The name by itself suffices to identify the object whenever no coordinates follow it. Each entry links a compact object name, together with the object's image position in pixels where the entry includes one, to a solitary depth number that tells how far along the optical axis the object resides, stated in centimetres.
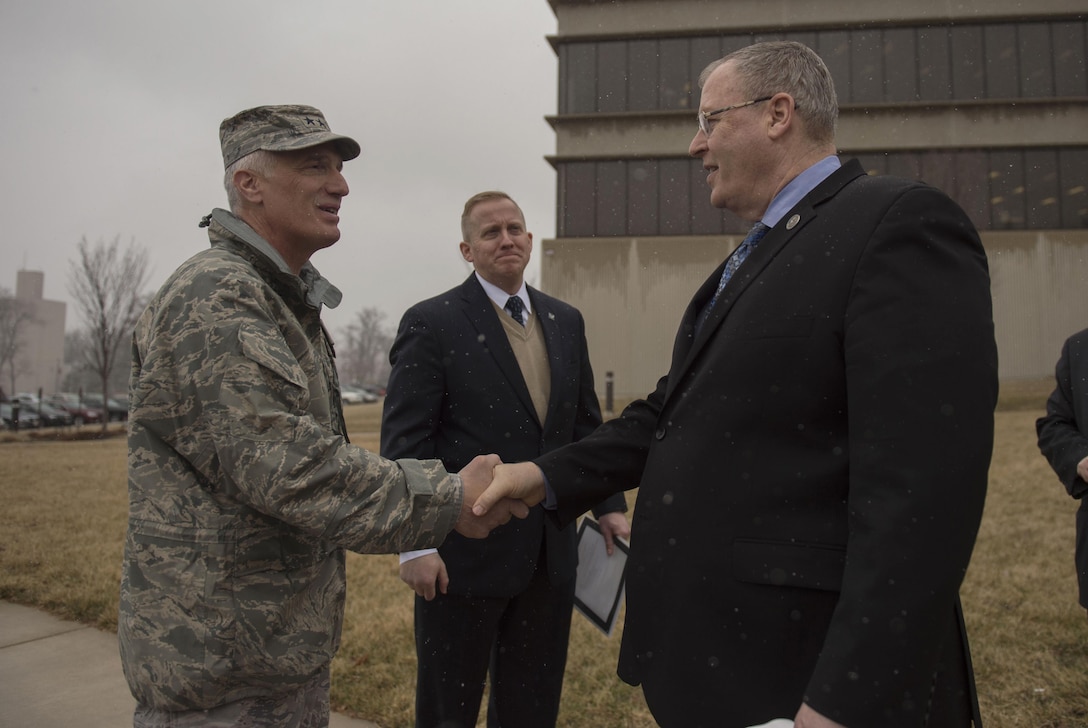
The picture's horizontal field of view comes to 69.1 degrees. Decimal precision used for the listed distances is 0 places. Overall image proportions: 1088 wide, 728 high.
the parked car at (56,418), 2891
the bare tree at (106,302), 2002
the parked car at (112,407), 3534
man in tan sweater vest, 301
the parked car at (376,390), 6911
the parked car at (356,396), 5741
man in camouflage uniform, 184
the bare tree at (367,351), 8450
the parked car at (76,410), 3147
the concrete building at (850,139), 2523
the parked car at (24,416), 2316
